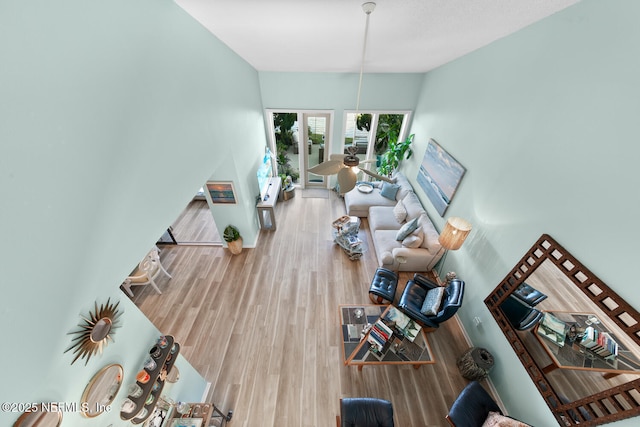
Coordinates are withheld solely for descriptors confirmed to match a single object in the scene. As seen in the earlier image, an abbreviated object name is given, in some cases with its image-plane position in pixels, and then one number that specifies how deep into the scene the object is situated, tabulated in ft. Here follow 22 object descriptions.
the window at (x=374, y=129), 18.63
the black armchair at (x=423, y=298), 9.95
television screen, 15.50
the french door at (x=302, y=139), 18.44
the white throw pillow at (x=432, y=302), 10.50
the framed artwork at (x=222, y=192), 12.84
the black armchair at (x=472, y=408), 7.52
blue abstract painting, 12.43
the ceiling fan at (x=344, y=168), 7.20
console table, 16.03
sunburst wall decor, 4.37
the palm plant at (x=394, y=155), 18.60
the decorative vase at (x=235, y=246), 14.64
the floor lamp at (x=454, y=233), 10.48
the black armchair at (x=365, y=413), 7.57
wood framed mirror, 5.32
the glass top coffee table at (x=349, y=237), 14.87
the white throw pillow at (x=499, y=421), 6.95
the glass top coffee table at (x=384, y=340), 9.33
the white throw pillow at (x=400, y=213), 15.88
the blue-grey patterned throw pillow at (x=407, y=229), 13.70
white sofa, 13.39
